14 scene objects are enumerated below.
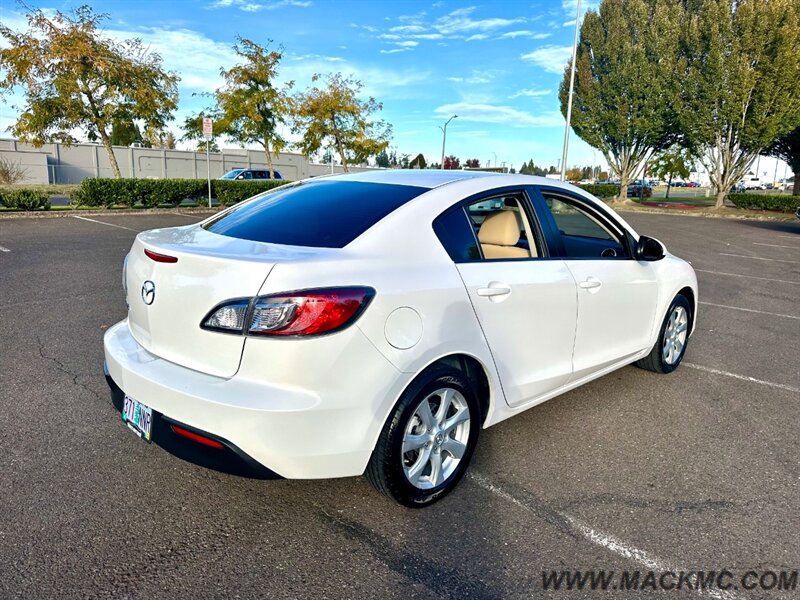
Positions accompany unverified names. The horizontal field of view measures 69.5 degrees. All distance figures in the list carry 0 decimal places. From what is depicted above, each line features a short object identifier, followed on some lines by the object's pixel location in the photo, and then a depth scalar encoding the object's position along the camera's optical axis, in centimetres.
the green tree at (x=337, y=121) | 2977
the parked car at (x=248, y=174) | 3228
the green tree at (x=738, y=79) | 2753
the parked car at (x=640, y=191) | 4711
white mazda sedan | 227
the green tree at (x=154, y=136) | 2195
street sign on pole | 1816
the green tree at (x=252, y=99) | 2597
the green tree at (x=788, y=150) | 3331
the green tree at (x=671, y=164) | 4640
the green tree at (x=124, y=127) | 2111
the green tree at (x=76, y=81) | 1922
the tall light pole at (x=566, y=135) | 2499
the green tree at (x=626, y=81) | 3288
